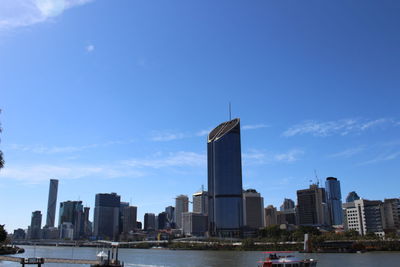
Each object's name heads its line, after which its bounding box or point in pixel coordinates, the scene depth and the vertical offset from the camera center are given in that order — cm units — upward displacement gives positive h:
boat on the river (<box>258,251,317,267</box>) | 8344 -536
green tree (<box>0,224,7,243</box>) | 15750 +82
